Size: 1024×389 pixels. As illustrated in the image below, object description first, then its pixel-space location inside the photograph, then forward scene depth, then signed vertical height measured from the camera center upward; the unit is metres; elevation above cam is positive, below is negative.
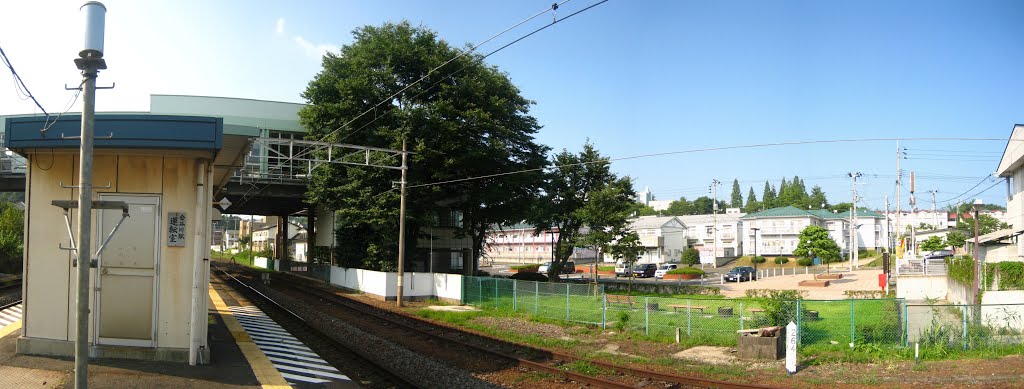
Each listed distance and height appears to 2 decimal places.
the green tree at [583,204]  35.41 +1.30
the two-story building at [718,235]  90.56 -1.27
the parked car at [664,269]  58.03 -4.31
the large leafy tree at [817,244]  56.47 -1.54
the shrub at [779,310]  16.42 -2.25
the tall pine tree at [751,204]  159.41 +6.21
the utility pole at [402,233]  28.20 -0.45
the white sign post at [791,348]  13.10 -2.59
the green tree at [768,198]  155.39 +7.76
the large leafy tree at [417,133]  33.34 +5.10
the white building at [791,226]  87.31 +0.24
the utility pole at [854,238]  61.00 -0.98
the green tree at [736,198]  172.75 +8.27
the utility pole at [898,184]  47.44 +3.74
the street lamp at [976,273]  21.73 -1.56
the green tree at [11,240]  42.84 -1.52
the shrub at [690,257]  74.06 -3.70
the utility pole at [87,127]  6.09 +0.93
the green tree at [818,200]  147.40 +6.89
